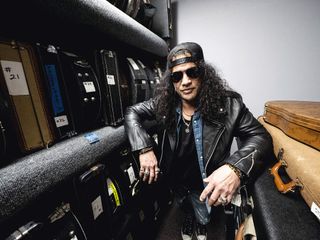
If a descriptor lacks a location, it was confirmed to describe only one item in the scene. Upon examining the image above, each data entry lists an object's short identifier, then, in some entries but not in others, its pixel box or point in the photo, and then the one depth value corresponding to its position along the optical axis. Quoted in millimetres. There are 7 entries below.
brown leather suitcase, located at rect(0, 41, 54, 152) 542
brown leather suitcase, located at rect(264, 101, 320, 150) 621
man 957
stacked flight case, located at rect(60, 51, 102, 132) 789
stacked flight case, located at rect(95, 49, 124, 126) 936
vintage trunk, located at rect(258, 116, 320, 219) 483
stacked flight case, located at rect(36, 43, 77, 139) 668
